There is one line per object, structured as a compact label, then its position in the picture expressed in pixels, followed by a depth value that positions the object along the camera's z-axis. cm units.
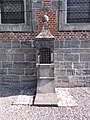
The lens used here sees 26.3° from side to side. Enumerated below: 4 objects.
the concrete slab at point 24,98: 465
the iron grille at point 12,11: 569
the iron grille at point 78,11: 557
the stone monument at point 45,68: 502
